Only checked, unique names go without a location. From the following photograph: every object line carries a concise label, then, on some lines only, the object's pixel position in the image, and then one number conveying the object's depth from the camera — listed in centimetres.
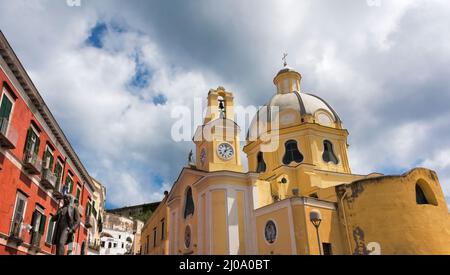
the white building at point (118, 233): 5800
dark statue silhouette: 1092
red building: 1291
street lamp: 1609
